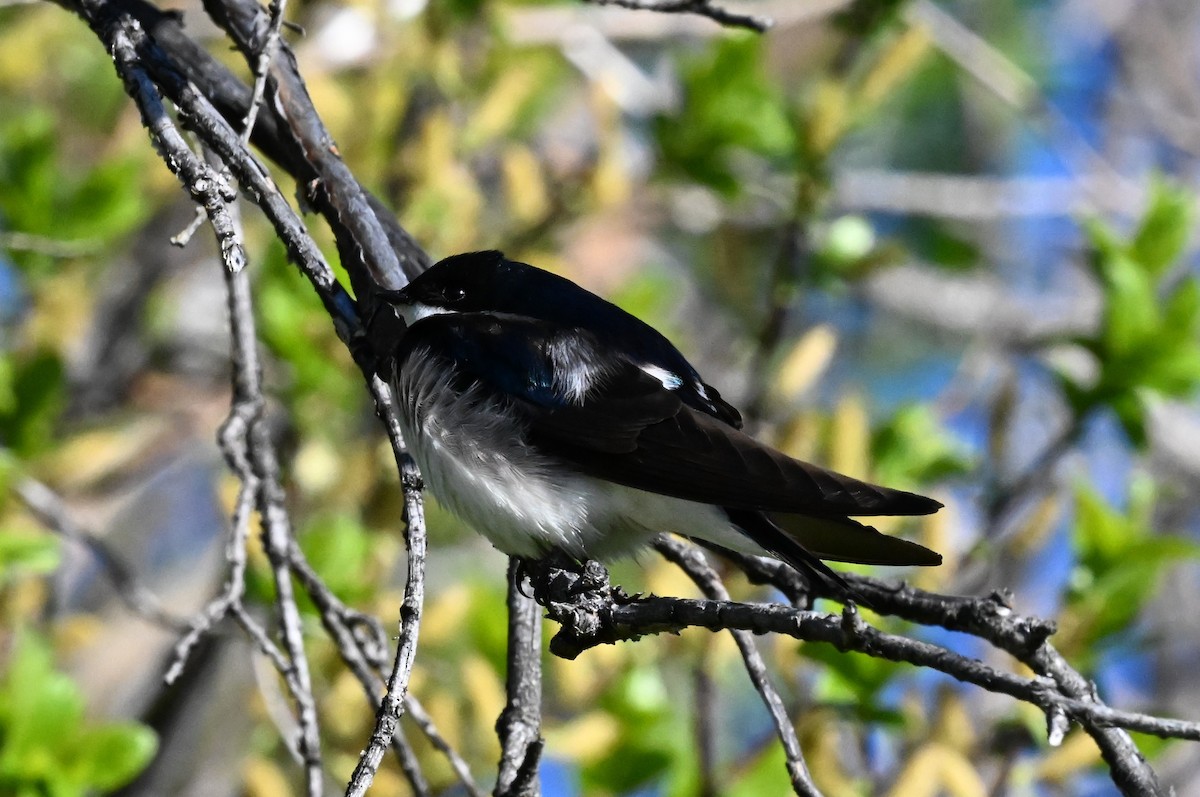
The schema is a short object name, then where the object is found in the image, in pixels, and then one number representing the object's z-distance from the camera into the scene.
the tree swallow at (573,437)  4.01
